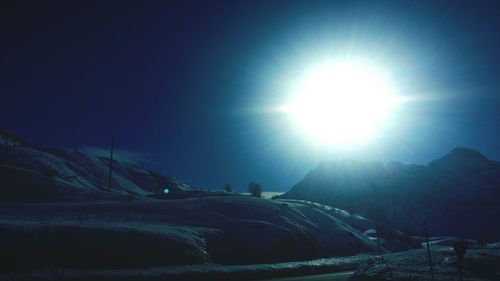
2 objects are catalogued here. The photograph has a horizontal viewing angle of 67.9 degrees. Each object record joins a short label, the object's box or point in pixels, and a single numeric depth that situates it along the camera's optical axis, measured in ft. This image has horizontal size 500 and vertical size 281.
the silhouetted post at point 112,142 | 331.16
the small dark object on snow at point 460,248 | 58.23
